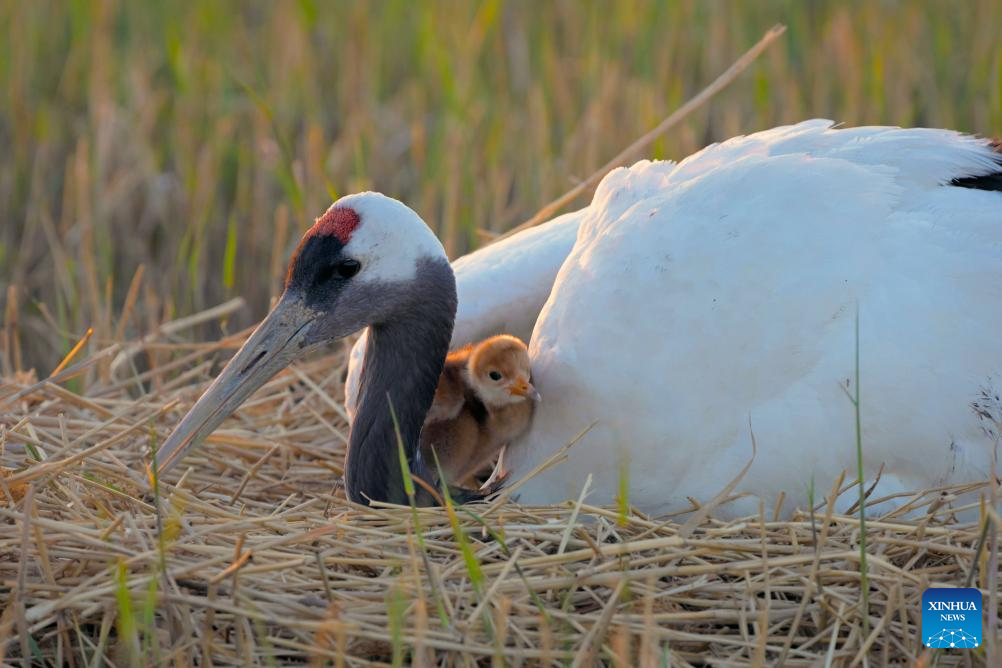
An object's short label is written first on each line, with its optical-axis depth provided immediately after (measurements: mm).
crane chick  6230
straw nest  4934
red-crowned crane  5863
